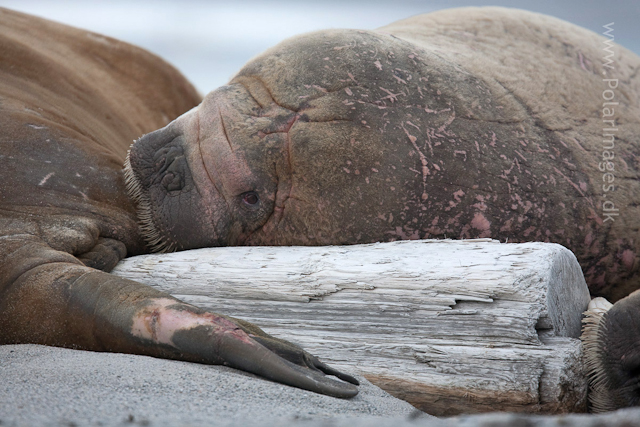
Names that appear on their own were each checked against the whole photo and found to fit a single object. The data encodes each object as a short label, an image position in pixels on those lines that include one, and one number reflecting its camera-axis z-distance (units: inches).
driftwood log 507.2
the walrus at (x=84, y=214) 506.6
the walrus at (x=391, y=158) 520.8
